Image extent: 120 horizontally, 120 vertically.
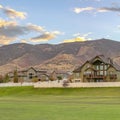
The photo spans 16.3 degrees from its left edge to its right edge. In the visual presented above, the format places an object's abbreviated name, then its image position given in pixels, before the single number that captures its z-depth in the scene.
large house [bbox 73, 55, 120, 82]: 145.00
